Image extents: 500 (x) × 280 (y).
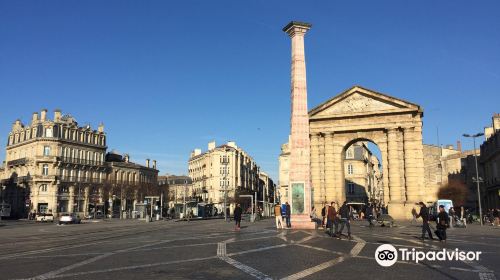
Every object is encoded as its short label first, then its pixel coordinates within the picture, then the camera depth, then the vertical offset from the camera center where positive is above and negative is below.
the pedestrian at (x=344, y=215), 21.28 -0.78
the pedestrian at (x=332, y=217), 21.89 -0.89
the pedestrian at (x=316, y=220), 29.52 -1.46
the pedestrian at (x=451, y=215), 35.36 -1.31
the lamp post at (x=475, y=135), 45.70 +6.46
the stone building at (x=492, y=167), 61.58 +4.67
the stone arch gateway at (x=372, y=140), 52.59 +7.17
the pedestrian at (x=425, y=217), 19.94 -0.83
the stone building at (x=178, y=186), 125.94 +3.74
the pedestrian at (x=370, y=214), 31.42 -1.09
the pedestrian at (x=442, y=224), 18.89 -1.08
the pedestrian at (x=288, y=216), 29.92 -1.15
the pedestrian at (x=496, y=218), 39.66 -1.75
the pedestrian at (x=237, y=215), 29.34 -1.06
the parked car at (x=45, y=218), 62.09 -2.59
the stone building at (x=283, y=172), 98.86 +6.17
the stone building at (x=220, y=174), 112.81 +6.47
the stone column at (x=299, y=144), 28.23 +3.52
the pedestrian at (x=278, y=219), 29.25 -1.31
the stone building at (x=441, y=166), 89.64 +6.77
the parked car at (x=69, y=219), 49.64 -2.29
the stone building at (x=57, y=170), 79.12 +5.52
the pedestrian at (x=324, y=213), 28.25 -0.93
